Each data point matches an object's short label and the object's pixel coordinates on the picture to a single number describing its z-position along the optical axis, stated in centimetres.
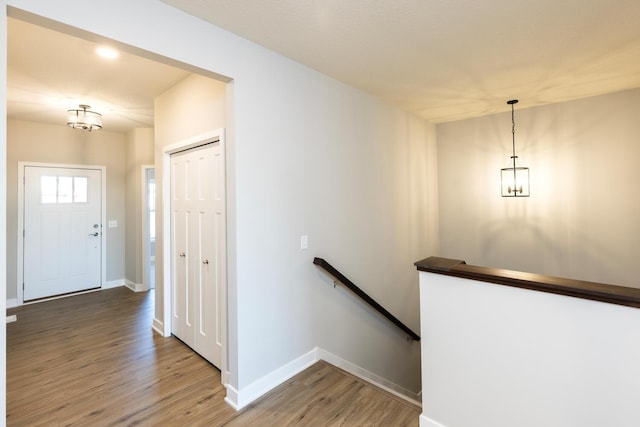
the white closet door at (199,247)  260
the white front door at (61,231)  454
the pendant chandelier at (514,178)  360
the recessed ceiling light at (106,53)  246
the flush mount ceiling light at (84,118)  378
